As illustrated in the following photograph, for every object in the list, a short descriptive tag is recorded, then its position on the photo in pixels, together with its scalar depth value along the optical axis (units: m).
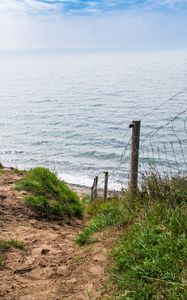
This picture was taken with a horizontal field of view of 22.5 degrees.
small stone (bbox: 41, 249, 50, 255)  7.80
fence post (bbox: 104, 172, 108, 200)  14.63
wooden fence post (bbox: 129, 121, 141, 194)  8.32
